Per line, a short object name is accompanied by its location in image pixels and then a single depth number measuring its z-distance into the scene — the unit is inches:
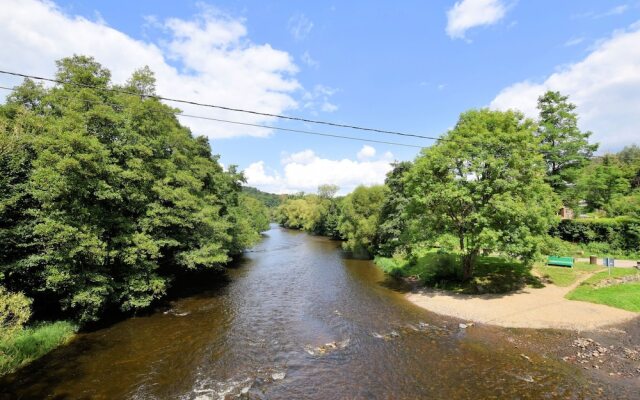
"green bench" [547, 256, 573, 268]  1030.4
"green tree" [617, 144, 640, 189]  2020.2
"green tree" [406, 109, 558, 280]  839.7
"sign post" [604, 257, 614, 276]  868.0
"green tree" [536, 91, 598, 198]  1384.1
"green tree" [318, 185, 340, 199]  4434.1
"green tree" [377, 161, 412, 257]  1528.1
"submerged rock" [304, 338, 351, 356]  617.9
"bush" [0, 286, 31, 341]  458.3
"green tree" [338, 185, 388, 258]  1769.4
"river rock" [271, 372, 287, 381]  524.7
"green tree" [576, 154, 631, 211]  1568.2
